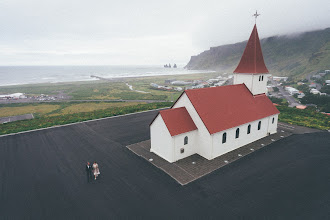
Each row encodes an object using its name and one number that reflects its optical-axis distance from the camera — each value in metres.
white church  17.59
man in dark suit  14.95
